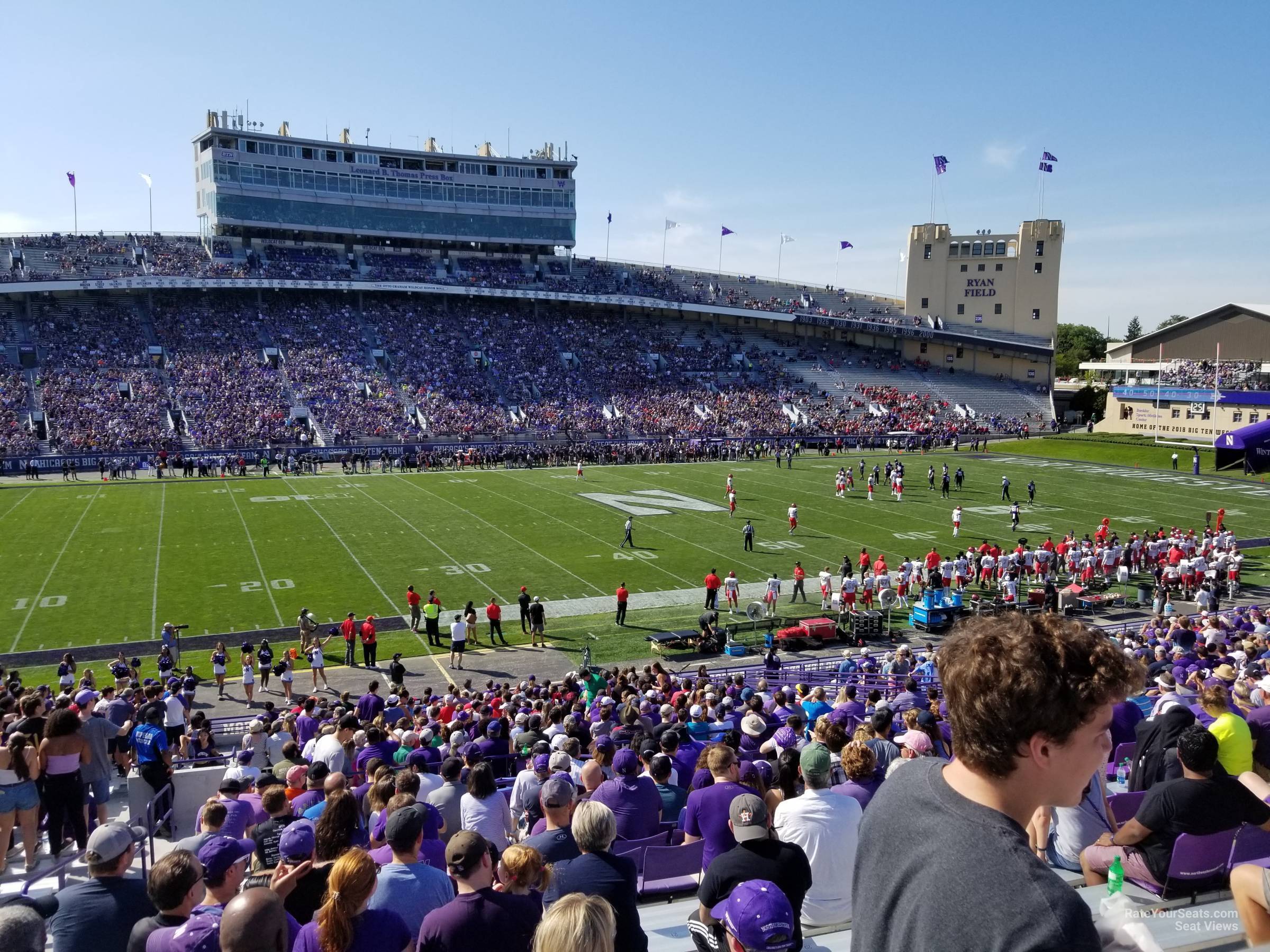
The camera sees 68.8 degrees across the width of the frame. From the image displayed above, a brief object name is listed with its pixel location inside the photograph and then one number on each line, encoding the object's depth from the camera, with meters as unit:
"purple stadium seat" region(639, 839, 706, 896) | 5.57
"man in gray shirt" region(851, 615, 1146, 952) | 1.88
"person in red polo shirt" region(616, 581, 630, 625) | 20.78
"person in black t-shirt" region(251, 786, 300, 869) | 5.49
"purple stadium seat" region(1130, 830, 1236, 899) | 4.62
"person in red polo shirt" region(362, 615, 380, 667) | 18.16
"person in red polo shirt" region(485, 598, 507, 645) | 20.17
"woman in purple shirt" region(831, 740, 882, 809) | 5.64
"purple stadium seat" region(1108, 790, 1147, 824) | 5.97
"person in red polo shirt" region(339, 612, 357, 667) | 18.75
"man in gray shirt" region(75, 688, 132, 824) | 8.10
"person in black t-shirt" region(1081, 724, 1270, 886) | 4.66
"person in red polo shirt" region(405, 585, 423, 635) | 20.67
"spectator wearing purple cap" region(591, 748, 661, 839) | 6.18
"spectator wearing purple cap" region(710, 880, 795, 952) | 3.75
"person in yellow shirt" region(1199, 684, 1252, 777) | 5.68
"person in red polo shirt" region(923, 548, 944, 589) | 22.20
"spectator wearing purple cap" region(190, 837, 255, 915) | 4.21
